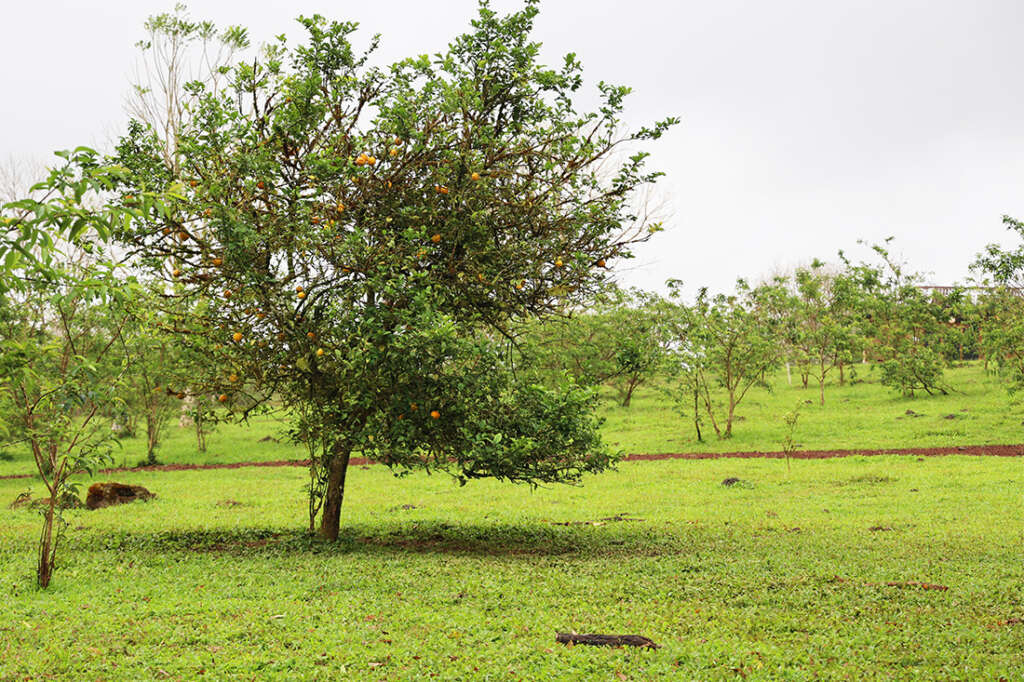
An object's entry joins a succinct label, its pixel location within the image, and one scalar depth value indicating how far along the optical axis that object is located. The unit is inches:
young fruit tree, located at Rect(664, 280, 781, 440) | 1147.3
